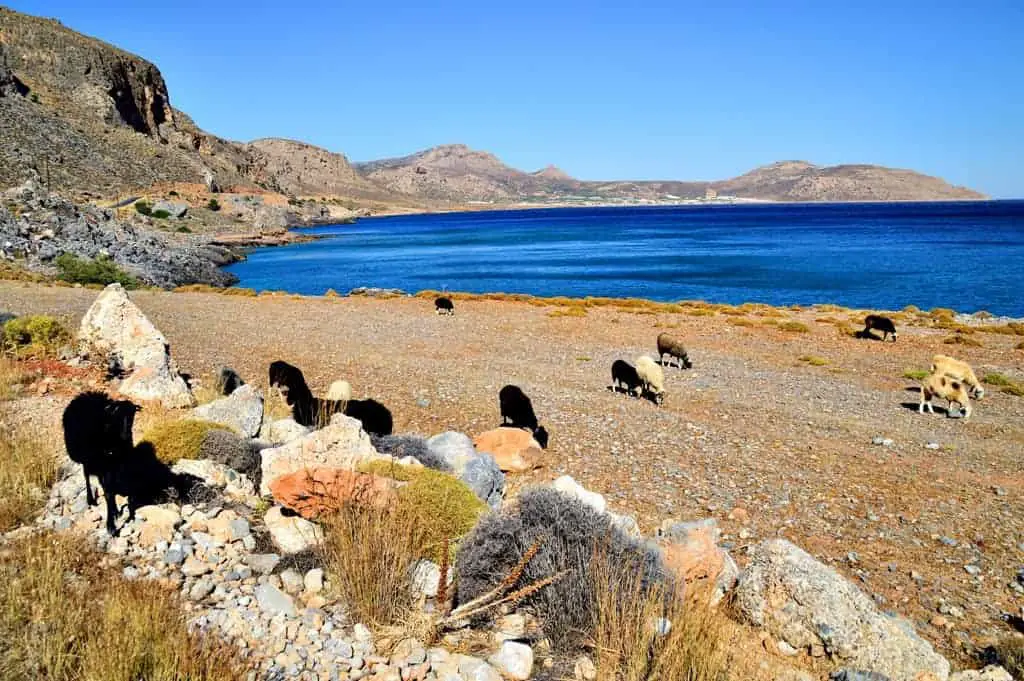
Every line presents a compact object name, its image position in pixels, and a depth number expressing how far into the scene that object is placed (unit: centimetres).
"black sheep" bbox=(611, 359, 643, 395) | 1461
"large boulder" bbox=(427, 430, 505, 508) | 716
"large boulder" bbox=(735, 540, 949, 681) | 468
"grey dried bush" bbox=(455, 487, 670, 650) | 430
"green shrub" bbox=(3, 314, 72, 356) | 1089
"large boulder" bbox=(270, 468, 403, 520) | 518
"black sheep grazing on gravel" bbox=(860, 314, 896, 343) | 2384
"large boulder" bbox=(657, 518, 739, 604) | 525
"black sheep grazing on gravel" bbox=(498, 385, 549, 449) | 1055
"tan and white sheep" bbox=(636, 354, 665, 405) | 1400
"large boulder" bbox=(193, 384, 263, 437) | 766
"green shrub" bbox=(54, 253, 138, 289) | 3203
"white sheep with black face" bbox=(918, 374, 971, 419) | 1386
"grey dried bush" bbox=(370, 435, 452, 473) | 731
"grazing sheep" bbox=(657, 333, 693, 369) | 1762
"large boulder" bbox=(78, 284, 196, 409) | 934
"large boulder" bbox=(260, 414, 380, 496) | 569
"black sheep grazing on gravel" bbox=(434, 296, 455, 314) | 2934
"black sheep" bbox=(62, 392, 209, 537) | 526
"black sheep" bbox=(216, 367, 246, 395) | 1077
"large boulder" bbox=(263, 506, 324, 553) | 500
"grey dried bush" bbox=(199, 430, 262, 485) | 644
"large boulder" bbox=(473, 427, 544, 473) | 911
